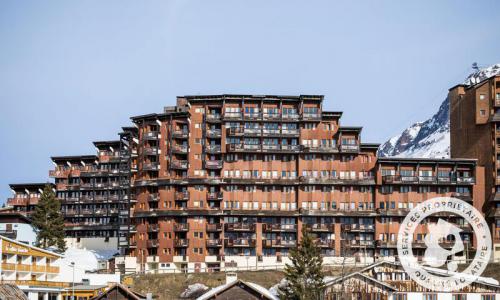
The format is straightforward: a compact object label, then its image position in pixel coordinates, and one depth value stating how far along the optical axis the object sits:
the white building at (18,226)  169.75
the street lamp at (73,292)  110.72
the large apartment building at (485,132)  159.12
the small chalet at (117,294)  100.88
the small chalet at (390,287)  110.75
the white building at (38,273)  112.25
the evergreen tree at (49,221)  167.50
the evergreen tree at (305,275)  105.94
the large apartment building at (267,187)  158.12
